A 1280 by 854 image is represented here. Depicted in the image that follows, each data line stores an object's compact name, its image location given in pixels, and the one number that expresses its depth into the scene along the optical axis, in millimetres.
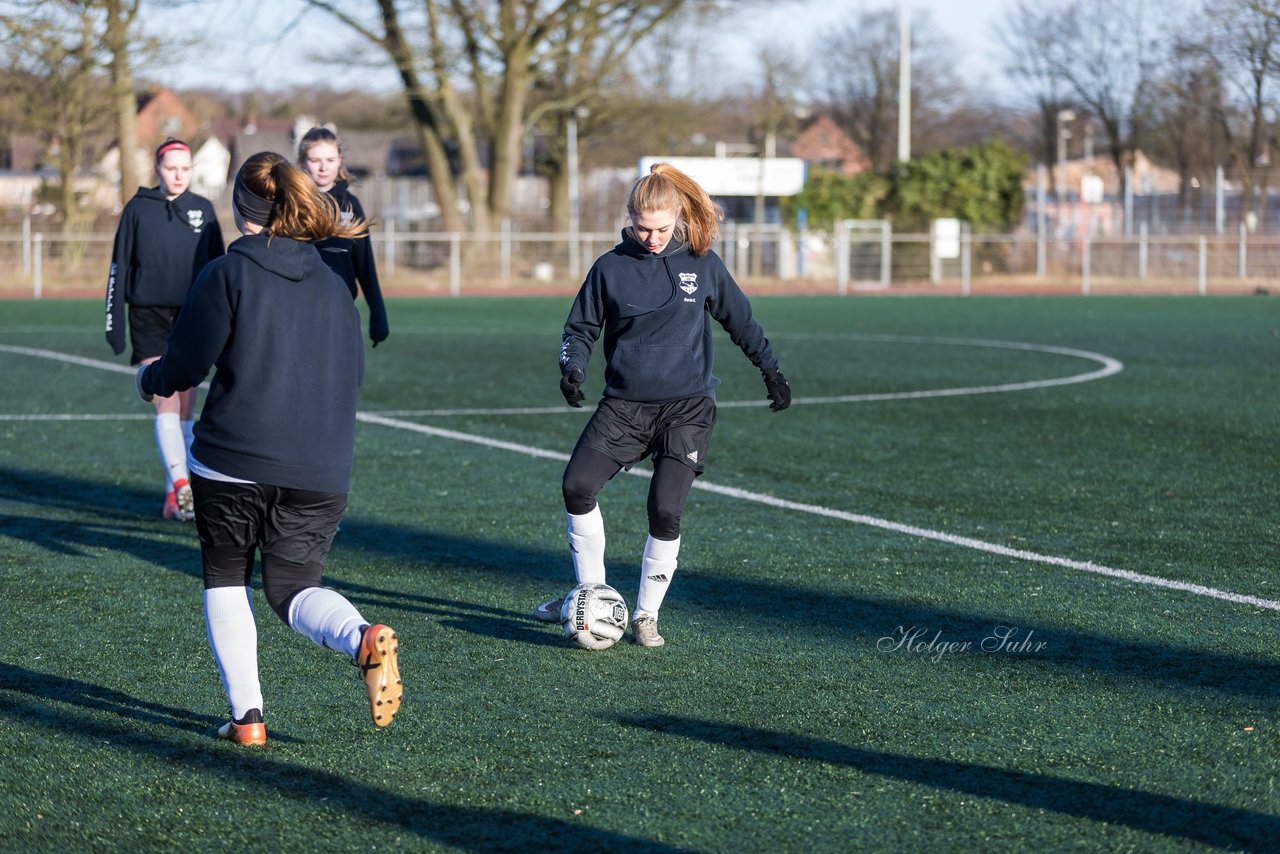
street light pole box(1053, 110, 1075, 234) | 60703
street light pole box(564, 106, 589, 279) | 53031
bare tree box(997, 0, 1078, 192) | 62741
